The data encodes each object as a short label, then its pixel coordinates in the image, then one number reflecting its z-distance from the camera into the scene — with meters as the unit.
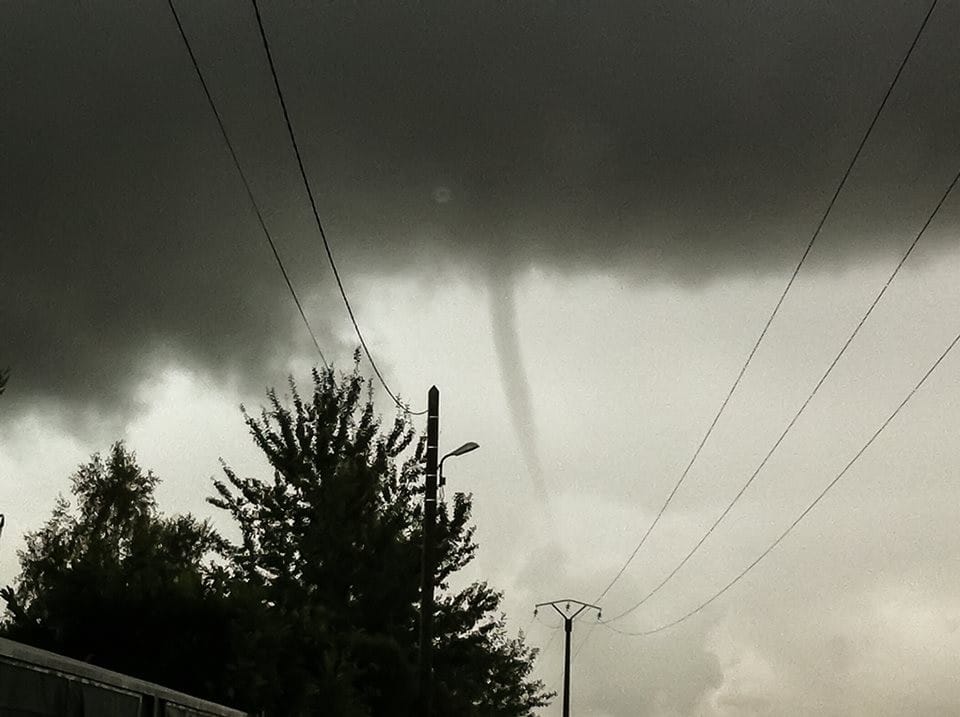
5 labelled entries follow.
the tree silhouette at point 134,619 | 23.39
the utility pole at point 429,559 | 25.38
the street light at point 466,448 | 26.84
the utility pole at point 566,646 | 65.16
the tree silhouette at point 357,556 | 34.97
